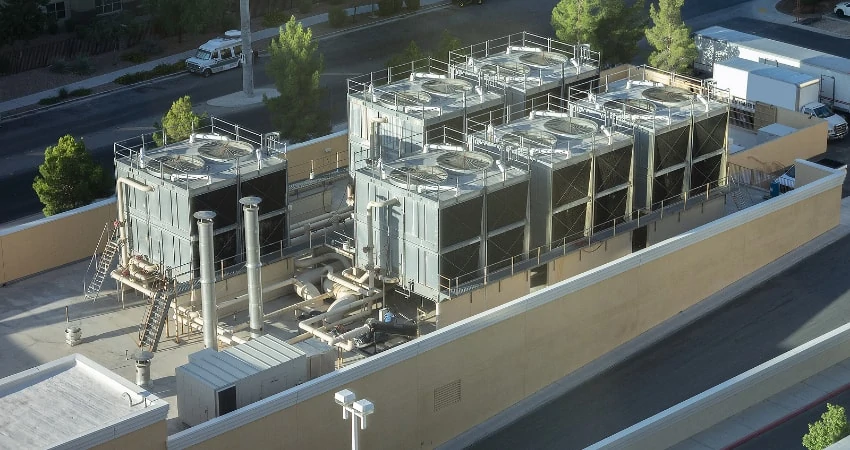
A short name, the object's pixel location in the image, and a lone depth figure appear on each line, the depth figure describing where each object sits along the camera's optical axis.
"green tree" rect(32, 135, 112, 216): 67.69
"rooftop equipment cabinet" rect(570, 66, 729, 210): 63.69
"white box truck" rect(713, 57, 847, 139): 84.12
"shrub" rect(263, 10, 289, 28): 102.50
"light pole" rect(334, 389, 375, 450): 43.75
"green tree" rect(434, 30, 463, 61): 82.75
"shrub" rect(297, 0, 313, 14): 103.81
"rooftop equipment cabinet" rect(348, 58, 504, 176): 63.62
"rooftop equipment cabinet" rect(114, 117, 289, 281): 56.53
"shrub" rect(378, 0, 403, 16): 103.56
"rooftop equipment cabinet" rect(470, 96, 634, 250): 59.59
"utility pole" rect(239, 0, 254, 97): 87.06
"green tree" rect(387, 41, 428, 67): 81.19
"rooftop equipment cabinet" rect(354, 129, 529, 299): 56.25
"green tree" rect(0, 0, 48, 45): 94.25
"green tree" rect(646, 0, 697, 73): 87.12
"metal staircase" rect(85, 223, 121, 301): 59.16
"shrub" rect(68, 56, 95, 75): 94.31
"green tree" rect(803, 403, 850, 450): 50.44
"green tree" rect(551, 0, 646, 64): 86.81
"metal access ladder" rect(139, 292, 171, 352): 55.50
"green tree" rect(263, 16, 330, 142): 76.88
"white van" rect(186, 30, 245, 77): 93.88
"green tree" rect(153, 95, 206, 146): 69.44
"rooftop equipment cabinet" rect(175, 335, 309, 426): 49.72
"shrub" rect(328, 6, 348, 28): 101.50
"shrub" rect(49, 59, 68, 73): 94.31
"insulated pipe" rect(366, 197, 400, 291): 56.97
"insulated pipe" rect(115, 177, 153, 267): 57.78
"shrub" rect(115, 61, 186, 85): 93.25
